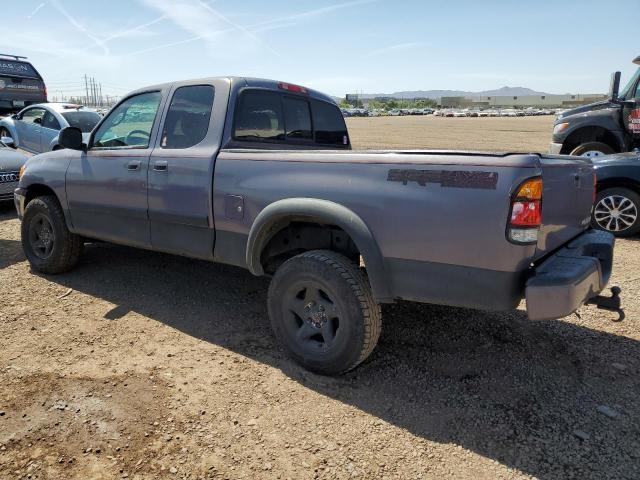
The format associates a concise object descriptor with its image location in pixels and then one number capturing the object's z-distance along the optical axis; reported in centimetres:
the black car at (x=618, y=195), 629
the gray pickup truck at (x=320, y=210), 254
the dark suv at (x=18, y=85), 1470
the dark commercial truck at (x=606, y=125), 863
